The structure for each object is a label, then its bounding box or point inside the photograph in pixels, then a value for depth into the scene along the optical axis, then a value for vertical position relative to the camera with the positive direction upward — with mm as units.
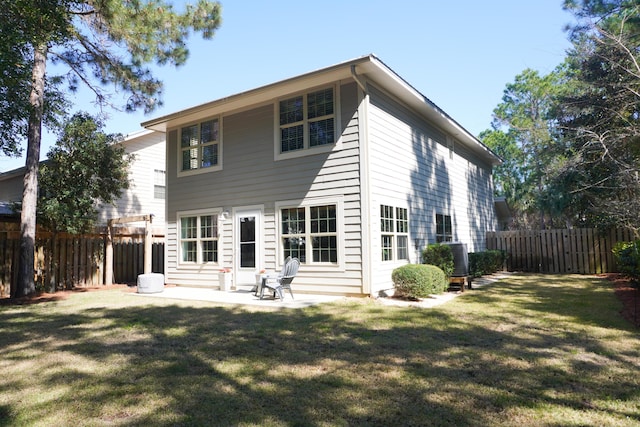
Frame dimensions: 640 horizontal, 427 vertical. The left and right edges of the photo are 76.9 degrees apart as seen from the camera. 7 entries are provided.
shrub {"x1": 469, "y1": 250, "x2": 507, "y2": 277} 12016 -767
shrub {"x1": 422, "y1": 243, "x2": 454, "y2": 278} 9859 -461
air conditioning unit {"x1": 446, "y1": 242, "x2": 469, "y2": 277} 9891 -499
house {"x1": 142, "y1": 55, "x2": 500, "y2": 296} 8594 +1534
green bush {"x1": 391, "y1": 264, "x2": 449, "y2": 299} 8312 -850
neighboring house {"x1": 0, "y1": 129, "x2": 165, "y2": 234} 15016 +2511
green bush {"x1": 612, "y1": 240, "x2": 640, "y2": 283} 7699 -496
